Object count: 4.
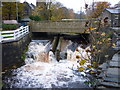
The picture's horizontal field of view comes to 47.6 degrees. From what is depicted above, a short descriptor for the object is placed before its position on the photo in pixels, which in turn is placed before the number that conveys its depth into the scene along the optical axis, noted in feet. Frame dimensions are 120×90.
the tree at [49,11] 57.00
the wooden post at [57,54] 28.06
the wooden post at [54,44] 32.00
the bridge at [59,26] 37.78
